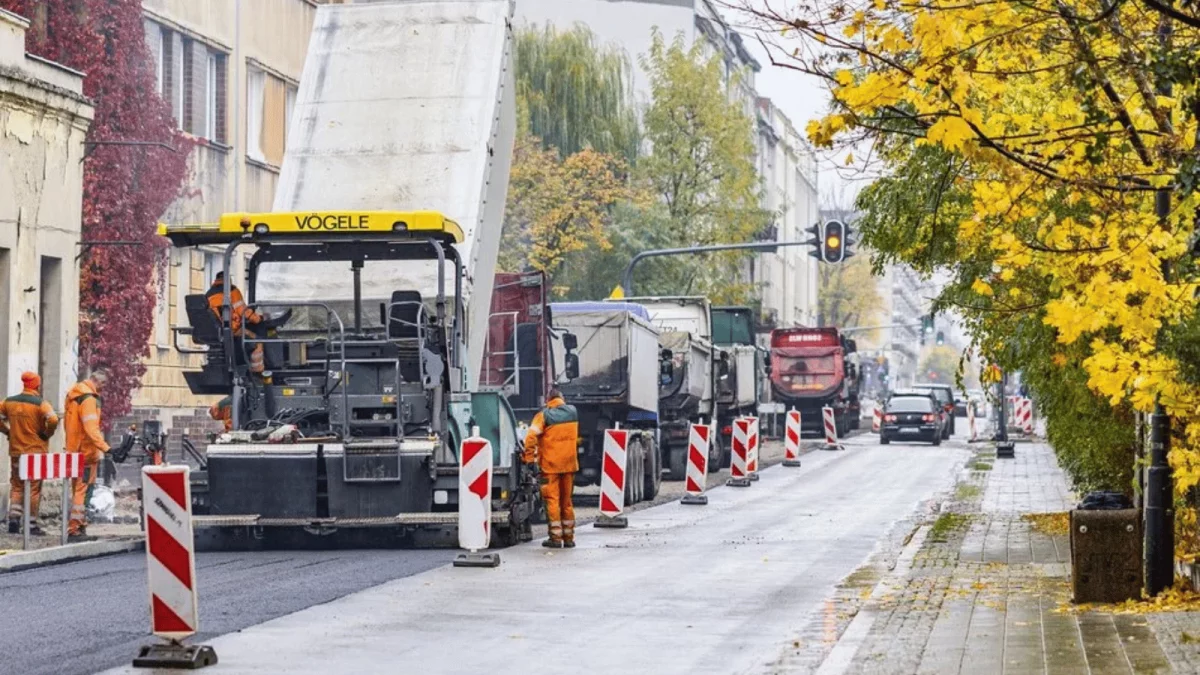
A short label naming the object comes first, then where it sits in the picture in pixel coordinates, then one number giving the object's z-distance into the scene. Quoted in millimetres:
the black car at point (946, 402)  75375
